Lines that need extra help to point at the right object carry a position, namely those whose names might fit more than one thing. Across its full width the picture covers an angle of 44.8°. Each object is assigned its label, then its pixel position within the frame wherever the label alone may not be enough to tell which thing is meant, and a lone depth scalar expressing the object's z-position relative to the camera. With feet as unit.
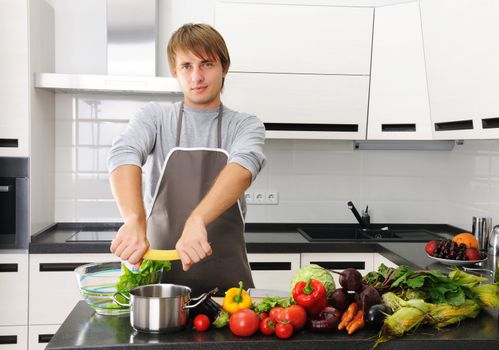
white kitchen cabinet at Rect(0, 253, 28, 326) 9.55
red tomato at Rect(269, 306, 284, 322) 4.81
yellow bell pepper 4.96
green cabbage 5.37
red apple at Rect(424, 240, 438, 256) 8.89
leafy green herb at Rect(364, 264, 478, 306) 5.26
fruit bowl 8.37
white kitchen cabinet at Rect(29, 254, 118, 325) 9.61
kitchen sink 11.58
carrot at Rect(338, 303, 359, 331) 4.95
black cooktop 10.03
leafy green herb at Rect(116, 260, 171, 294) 5.16
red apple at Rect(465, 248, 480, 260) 8.41
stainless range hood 10.38
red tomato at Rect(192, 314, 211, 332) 4.84
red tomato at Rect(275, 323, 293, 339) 4.73
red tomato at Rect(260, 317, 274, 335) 4.81
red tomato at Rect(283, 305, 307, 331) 4.81
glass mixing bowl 5.20
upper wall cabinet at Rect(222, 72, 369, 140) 10.43
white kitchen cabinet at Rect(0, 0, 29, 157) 9.55
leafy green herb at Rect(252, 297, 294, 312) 4.98
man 6.24
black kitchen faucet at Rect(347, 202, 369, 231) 11.44
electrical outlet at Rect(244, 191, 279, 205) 11.69
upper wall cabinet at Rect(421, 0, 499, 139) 8.11
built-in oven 9.63
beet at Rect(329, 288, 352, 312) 5.14
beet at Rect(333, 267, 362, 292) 5.24
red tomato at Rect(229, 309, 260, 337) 4.74
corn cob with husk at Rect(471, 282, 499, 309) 5.41
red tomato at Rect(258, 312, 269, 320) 4.92
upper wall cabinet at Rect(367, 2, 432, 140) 10.52
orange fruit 8.88
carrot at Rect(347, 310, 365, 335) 4.89
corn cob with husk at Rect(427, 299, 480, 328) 5.12
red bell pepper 4.93
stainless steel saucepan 4.71
